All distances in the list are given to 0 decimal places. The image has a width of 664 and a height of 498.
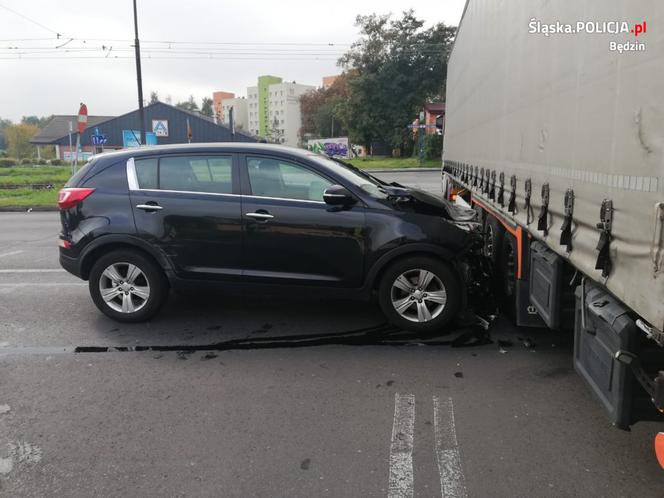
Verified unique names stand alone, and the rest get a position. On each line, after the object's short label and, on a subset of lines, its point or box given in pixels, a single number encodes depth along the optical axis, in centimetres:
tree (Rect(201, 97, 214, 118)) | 14250
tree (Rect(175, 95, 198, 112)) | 14462
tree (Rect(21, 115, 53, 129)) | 14668
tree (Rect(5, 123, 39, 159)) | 9050
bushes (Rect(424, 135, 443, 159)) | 4462
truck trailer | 199
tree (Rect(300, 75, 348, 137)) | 9319
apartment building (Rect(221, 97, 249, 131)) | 13400
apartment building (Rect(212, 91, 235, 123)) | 14250
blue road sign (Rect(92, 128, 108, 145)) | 2023
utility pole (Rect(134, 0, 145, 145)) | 2028
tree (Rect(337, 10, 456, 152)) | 5378
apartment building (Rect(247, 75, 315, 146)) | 12638
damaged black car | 478
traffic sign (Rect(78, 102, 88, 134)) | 1566
